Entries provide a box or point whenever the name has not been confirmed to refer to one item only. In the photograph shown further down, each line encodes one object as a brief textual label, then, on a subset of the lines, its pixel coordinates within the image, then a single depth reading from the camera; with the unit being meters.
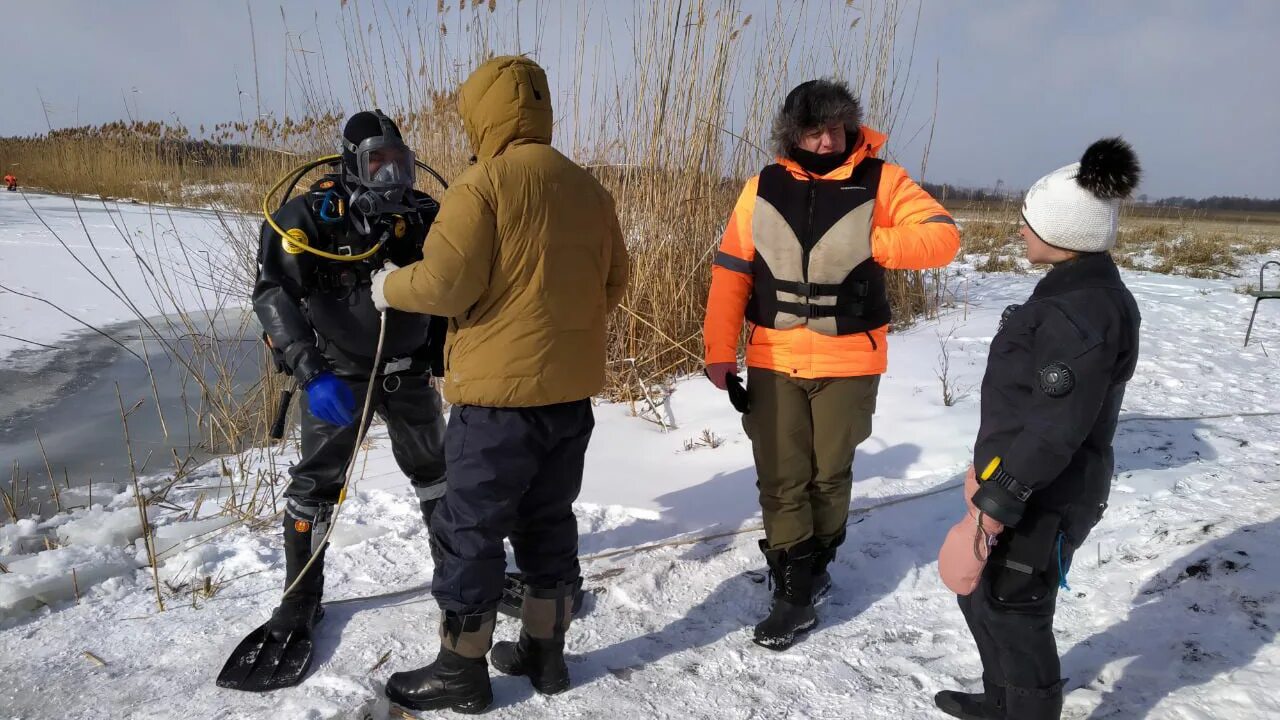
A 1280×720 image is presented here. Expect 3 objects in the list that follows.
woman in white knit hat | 1.50
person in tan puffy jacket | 1.66
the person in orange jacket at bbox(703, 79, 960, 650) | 2.11
